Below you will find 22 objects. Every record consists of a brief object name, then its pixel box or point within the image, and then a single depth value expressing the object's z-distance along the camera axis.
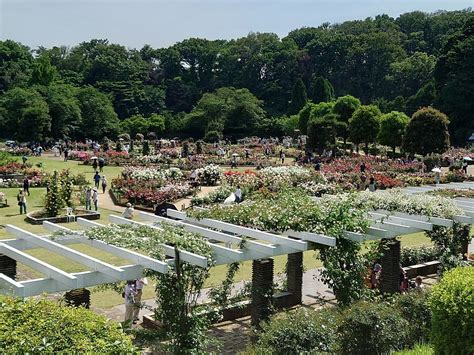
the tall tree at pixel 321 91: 74.56
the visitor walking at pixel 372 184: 27.16
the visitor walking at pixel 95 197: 23.53
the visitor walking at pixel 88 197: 23.58
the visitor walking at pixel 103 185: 28.07
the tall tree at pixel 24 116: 50.56
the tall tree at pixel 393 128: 43.62
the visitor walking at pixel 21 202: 22.89
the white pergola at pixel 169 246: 8.06
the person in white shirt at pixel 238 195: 22.88
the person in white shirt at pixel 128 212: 21.09
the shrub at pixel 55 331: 5.00
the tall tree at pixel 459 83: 56.62
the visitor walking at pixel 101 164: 35.90
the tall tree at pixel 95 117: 59.97
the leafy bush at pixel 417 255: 15.30
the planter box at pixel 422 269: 14.55
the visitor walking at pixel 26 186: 26.39
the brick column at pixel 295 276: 12.39
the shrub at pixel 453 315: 6.82
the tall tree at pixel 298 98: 74.50
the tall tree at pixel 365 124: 43.41
